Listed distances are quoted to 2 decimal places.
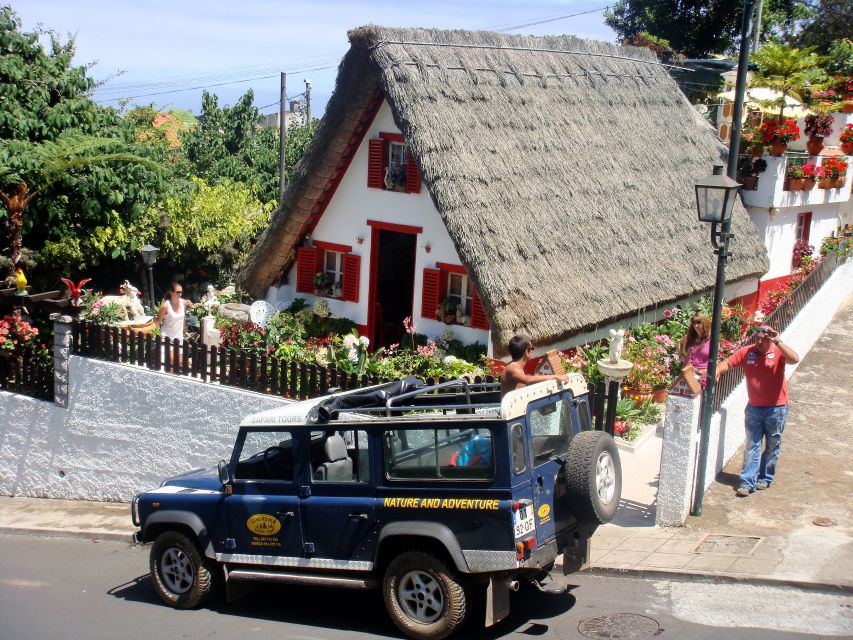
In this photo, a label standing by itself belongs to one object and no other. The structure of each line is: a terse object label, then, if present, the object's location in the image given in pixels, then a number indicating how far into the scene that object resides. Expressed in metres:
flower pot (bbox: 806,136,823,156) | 21.09
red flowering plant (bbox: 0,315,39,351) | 15.37
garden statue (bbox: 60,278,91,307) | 15.16
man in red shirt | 10.34
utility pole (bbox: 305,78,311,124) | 38.51
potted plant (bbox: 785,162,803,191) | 20.41
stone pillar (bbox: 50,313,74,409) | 14.46
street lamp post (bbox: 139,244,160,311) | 18.23
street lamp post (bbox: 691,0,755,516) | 9.84
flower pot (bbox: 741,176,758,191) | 20.23
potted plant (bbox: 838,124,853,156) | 22.48
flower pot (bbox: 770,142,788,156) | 19.70
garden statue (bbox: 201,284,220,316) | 17.27
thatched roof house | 13.95
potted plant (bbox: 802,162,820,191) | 20.62
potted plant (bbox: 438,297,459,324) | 15.16
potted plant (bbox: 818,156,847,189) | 21.45
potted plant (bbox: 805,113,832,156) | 20.73
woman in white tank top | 14.94
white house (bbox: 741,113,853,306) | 20.16
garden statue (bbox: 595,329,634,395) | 13.00
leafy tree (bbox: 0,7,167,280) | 15.18
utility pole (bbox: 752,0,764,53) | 27.25
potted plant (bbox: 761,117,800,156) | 19.48
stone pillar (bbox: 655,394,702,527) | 9.87
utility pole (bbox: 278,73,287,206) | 27.61
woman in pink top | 11.78
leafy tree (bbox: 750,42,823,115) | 20.50
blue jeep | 7.69
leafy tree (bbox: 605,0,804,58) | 33.56
